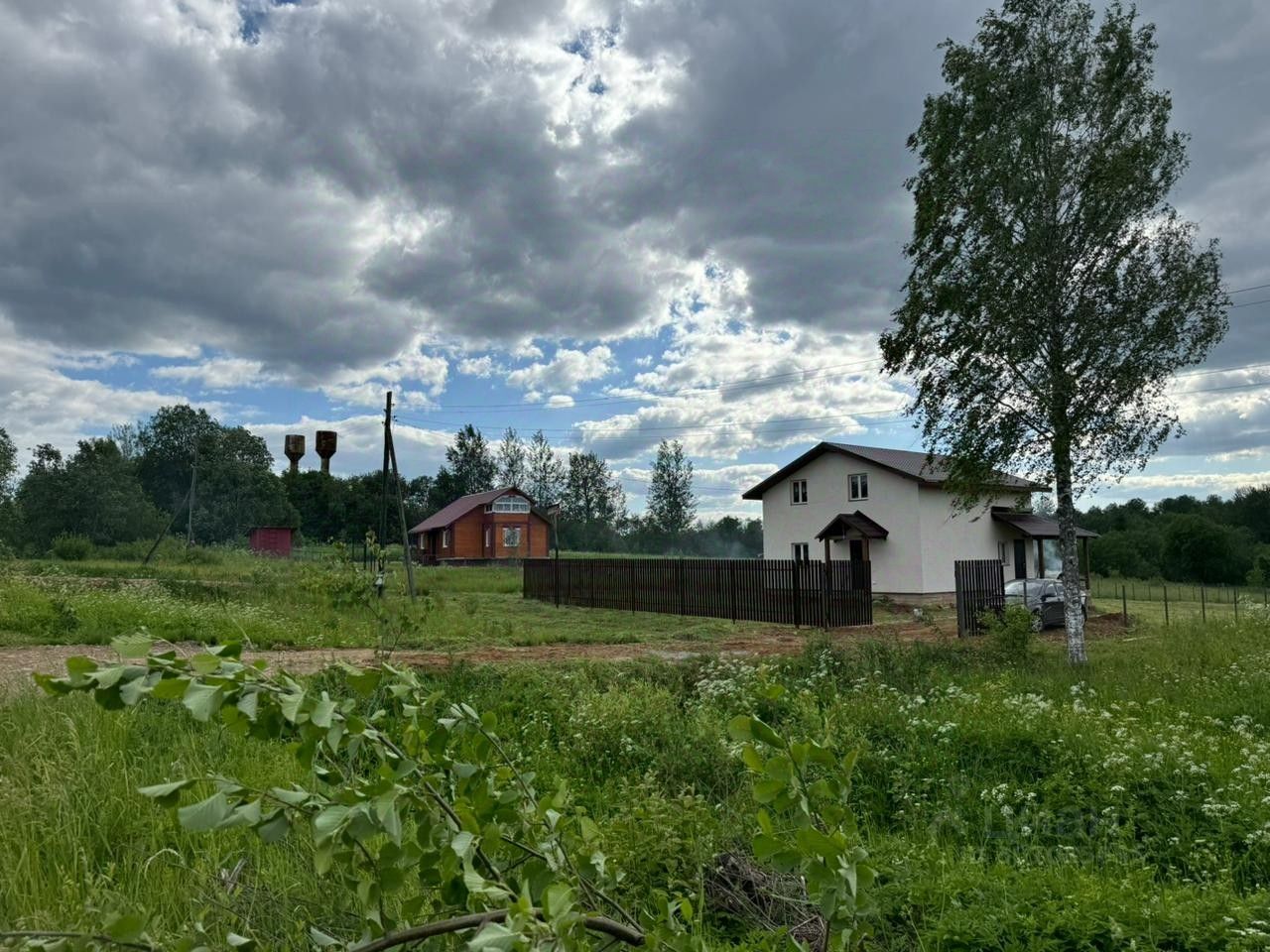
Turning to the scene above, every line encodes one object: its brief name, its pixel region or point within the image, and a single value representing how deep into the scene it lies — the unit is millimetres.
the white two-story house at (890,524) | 24766
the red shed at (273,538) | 47938
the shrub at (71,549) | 30469
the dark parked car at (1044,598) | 17688
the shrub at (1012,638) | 10336
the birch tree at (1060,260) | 11797
